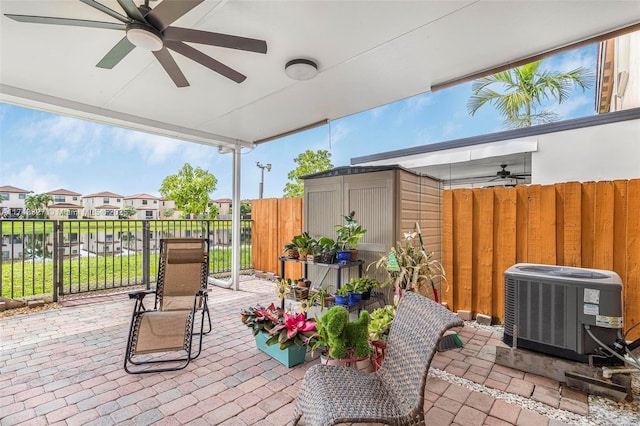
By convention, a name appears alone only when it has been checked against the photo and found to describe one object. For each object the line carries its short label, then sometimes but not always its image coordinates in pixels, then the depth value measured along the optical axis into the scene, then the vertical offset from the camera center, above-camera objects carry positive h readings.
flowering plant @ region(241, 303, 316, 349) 2.78 -1.08
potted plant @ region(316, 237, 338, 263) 3.58 -0.44
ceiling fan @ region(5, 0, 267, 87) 1.99 +1.29
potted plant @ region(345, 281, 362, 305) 3.23 -0.87
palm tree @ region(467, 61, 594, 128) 9.24 +3.78
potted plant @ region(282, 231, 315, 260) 3.77 -0.43
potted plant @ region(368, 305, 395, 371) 2.47 -1.03
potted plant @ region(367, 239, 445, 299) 3.20 -0.57
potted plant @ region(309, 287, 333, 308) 3.20 -0.92
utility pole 14.53 +2.11
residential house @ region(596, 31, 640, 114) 5.27 +2.97
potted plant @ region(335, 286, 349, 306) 3.21 -0.89
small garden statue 2.20 -0.89
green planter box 2.84 -1.35
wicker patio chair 1.48 -0.98
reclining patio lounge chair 2.81 -1.05
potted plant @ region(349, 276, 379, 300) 3.32 -0.80
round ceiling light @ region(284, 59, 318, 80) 2.99 +1.43
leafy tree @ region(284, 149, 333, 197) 14.48 +2.41
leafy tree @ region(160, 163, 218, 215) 12.77 +0.88
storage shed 3.66 +0.09
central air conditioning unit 2.40 -0.82
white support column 5.90 +0.04
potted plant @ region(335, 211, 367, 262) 3.56 -0.27
